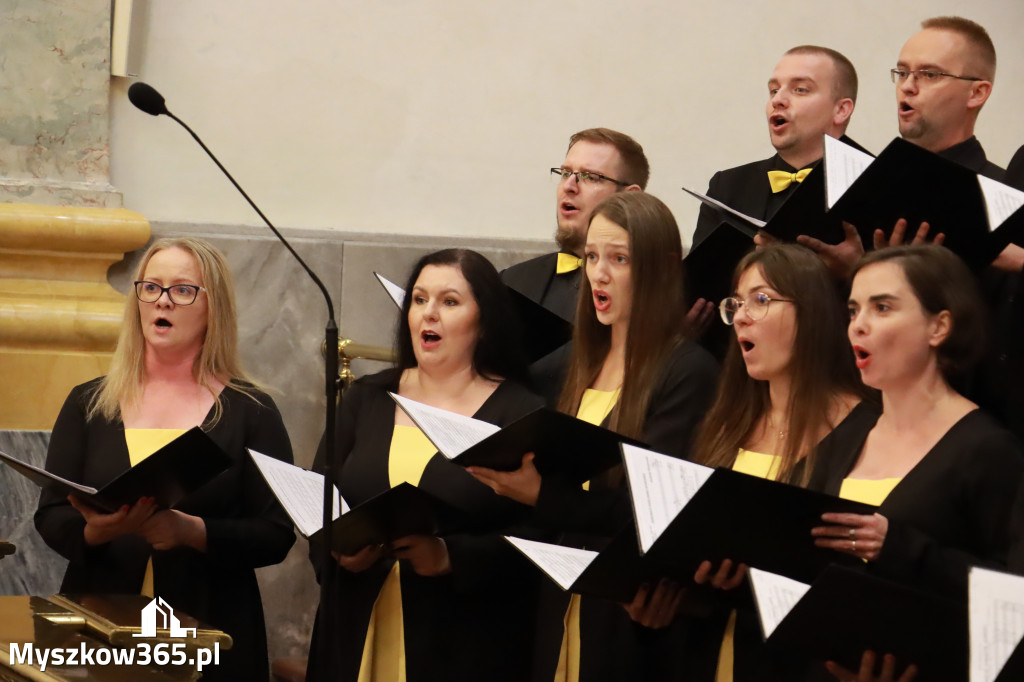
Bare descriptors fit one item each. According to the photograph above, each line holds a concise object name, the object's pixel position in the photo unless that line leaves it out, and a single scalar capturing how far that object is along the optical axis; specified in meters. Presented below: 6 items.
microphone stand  5.10
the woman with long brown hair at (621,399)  5.55
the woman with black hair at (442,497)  6.00
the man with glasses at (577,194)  7.60
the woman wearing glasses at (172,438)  6.32
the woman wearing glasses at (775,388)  5.21
